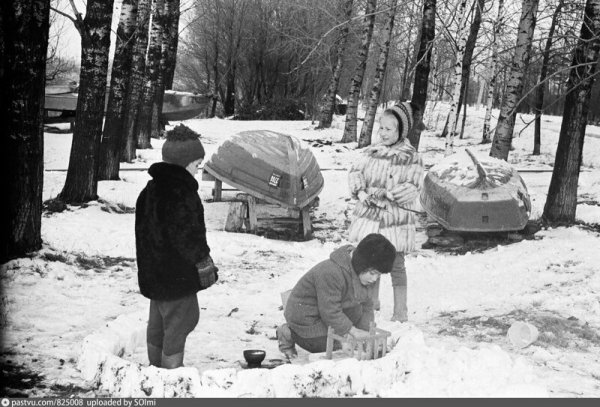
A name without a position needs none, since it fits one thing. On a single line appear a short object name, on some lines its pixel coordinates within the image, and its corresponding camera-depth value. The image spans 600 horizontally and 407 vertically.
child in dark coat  4.14
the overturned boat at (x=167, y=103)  23.91
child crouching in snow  4.66
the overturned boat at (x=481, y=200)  10.29
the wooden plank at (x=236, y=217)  11.18
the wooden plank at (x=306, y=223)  11.29
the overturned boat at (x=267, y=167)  11.13
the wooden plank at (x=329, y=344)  4.66
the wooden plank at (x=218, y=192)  12.70
